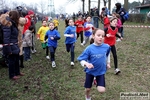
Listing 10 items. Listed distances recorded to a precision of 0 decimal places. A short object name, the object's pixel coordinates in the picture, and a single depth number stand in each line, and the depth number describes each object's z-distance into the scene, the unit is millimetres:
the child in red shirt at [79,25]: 7141
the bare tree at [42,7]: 52859
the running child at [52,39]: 4492
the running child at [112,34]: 3710
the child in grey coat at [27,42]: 4984
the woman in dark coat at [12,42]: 3432
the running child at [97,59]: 2459
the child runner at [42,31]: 5610
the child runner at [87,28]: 6197
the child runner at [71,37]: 4547
